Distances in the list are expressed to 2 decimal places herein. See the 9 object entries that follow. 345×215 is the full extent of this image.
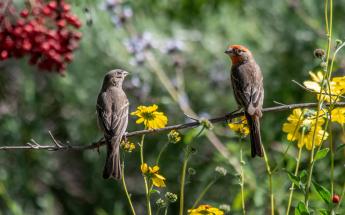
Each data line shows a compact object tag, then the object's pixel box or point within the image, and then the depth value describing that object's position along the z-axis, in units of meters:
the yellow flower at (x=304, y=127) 8.23
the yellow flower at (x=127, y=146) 7.90
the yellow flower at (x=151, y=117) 8.48
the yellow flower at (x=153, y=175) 7.71
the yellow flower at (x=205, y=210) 7.43
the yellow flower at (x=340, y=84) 8.16
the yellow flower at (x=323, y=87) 8.33
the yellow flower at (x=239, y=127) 8.52
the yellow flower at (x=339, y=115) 8.17
